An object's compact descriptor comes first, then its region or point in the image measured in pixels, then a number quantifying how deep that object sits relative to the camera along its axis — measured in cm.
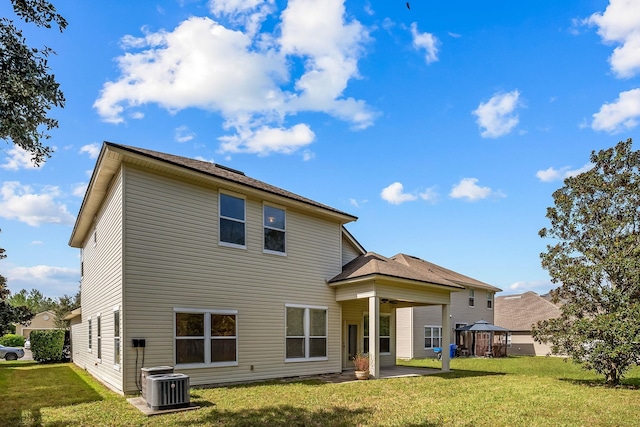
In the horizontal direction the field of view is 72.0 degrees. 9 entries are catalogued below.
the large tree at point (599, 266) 1282
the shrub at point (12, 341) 3619
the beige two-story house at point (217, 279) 1085
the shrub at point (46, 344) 2206
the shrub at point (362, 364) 1359
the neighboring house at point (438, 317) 2650
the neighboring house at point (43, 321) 5759
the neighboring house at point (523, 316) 3409
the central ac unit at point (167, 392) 862
